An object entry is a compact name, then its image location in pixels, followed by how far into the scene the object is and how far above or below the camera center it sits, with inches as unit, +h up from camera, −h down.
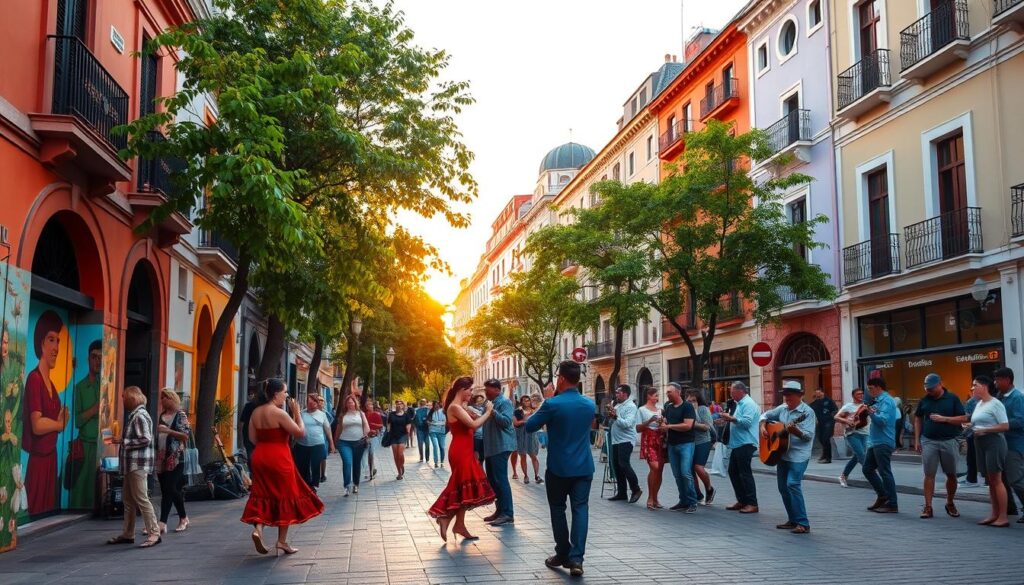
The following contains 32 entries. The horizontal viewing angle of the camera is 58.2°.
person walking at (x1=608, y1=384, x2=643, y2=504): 550.3 -29.3
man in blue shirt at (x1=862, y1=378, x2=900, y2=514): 488.7 -33.0
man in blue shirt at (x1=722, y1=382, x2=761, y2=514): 496.1 -32.0
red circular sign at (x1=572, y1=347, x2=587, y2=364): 1079.6 +43.2
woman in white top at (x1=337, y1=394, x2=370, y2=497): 644.7 -32.3
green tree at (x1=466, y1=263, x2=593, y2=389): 1958.7 +143.1
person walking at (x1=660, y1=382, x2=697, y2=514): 507.2 -29.0
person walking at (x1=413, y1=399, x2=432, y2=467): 1023.6 -37.5
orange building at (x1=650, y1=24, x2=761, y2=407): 1306.6 +419.1
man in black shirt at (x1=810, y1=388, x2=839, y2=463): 898.7 -27.9
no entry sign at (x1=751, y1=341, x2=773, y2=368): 790.8 +29.5
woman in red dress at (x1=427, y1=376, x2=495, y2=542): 393.1 -37.4
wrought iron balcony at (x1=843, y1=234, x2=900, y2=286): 915.4 +132.8
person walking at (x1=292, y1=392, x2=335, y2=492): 583.8 -30.2
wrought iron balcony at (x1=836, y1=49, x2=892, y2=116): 936.9 +319.6
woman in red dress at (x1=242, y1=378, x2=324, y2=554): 358.6 -32.2
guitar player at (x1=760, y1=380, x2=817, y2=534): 416.5 -27.3
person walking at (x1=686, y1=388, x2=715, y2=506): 528.4 -28.6
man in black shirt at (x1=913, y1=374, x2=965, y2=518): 456.4 -25.2
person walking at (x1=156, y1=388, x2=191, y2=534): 420.5 -24.4
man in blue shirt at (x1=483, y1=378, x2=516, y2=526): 446.9 -32.7
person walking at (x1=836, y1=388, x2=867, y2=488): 611.8 -33.2
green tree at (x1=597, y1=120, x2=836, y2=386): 936.9 +158.2
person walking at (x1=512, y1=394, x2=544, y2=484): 703.1 -42.3
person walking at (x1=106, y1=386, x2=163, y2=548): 392.5 -30.0
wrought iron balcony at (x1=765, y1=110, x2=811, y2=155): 1109.1 +317.2
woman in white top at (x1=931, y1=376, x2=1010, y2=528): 426.3 -27.4
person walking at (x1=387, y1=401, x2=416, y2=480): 796.6 -35.0
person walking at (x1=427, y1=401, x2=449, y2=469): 944.3 -36.9
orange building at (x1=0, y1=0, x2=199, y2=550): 406.0 +86.5
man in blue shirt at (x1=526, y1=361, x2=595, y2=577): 315.9 -21.1
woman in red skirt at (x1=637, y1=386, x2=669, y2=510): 526.3 -31.5
